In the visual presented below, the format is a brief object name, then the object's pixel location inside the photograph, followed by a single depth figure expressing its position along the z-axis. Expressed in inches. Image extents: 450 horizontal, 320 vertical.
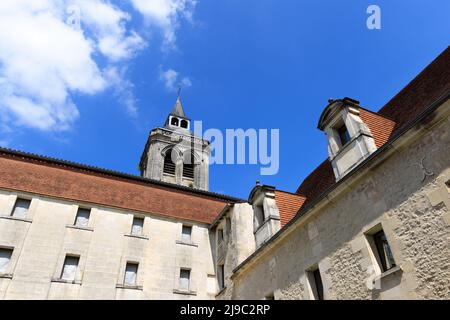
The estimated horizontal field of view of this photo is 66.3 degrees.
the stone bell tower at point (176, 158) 1549.0
